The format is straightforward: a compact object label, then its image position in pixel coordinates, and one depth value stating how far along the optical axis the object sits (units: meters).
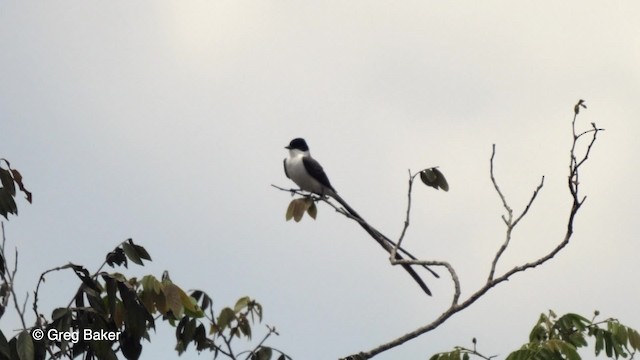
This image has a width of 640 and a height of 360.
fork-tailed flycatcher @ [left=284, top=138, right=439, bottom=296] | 25.78
